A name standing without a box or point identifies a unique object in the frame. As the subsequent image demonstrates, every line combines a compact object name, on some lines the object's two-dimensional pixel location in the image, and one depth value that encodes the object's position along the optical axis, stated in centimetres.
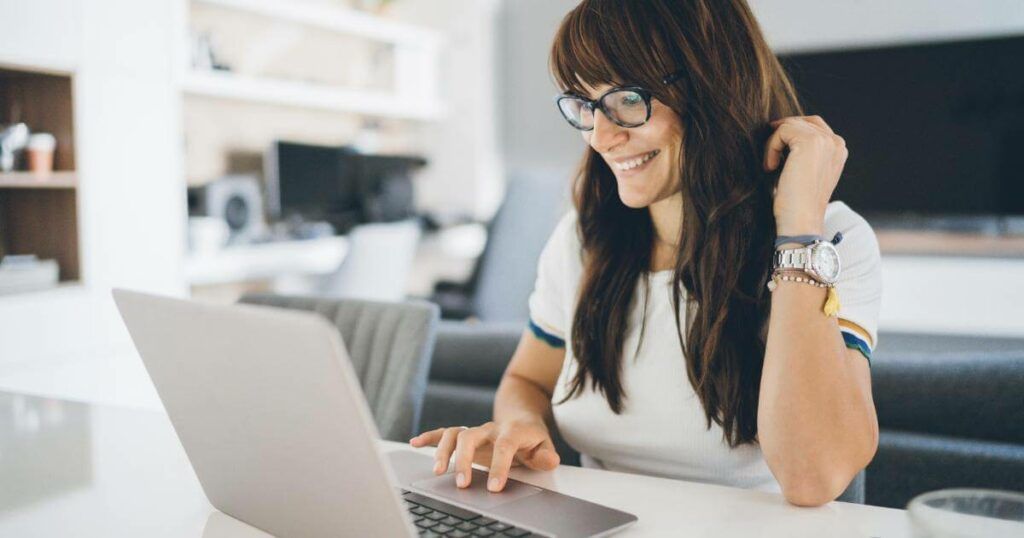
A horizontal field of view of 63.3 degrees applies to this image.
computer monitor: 402
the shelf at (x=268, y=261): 325
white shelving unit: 369
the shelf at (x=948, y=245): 417
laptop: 54
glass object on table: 51
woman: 93
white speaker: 360
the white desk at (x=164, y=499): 74
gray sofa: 142
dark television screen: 428
